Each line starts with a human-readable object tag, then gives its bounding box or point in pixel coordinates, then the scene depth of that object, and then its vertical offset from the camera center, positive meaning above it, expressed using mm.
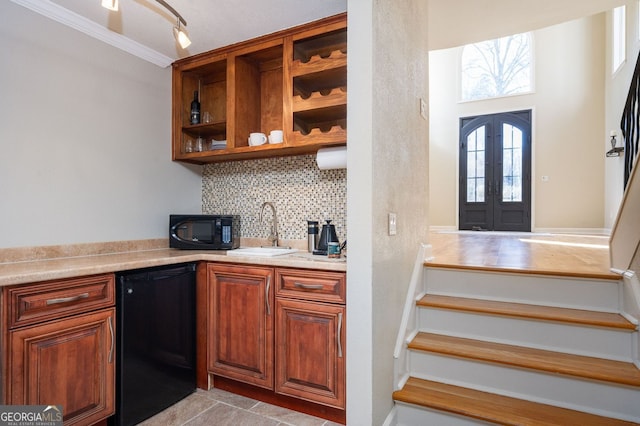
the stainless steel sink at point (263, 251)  2242 -286
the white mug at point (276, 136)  2442 +558
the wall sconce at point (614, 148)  5348 +1020
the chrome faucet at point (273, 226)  2703 -120
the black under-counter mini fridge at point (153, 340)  1821 -775
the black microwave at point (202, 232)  2559 -157
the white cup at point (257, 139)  2527 +558
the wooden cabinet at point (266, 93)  2285 +965
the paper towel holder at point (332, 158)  2244 +371
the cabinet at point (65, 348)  1453 -652
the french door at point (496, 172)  7051 +873
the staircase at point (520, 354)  1607 -785
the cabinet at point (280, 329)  1841 -714
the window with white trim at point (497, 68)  7074 +3165
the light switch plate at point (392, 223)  1764 -63
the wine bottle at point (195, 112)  2916 +882
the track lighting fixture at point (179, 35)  1836 +1021
